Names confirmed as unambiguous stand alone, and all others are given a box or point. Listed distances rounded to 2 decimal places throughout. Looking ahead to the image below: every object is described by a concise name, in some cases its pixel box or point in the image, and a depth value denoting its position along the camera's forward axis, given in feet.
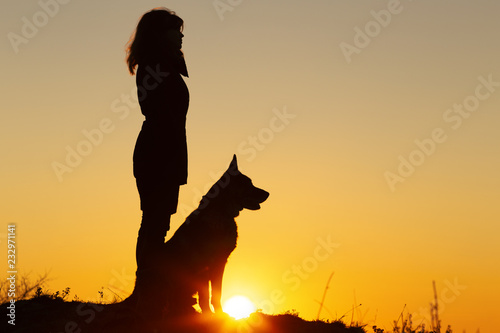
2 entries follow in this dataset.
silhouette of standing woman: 52.70
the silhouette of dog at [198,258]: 53.11
